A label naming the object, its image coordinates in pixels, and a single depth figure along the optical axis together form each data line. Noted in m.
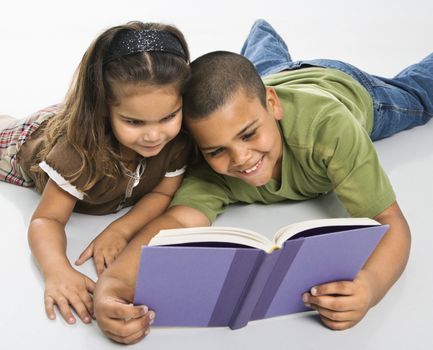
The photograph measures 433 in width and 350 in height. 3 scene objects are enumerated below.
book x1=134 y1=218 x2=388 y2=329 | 1.19
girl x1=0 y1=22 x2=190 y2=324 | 1.46
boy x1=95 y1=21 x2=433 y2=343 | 1.34
